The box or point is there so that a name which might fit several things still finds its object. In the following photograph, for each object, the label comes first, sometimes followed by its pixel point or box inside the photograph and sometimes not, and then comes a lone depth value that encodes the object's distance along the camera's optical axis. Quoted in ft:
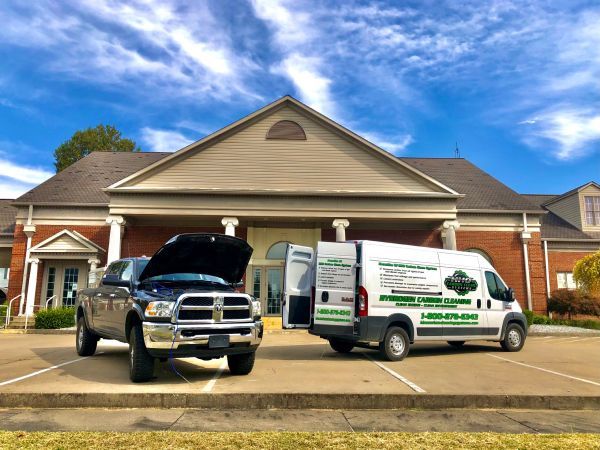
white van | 31.81
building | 64.49
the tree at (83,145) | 147.74
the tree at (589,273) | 67.82
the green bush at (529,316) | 60.99
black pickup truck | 21.67
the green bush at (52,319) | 54.65
